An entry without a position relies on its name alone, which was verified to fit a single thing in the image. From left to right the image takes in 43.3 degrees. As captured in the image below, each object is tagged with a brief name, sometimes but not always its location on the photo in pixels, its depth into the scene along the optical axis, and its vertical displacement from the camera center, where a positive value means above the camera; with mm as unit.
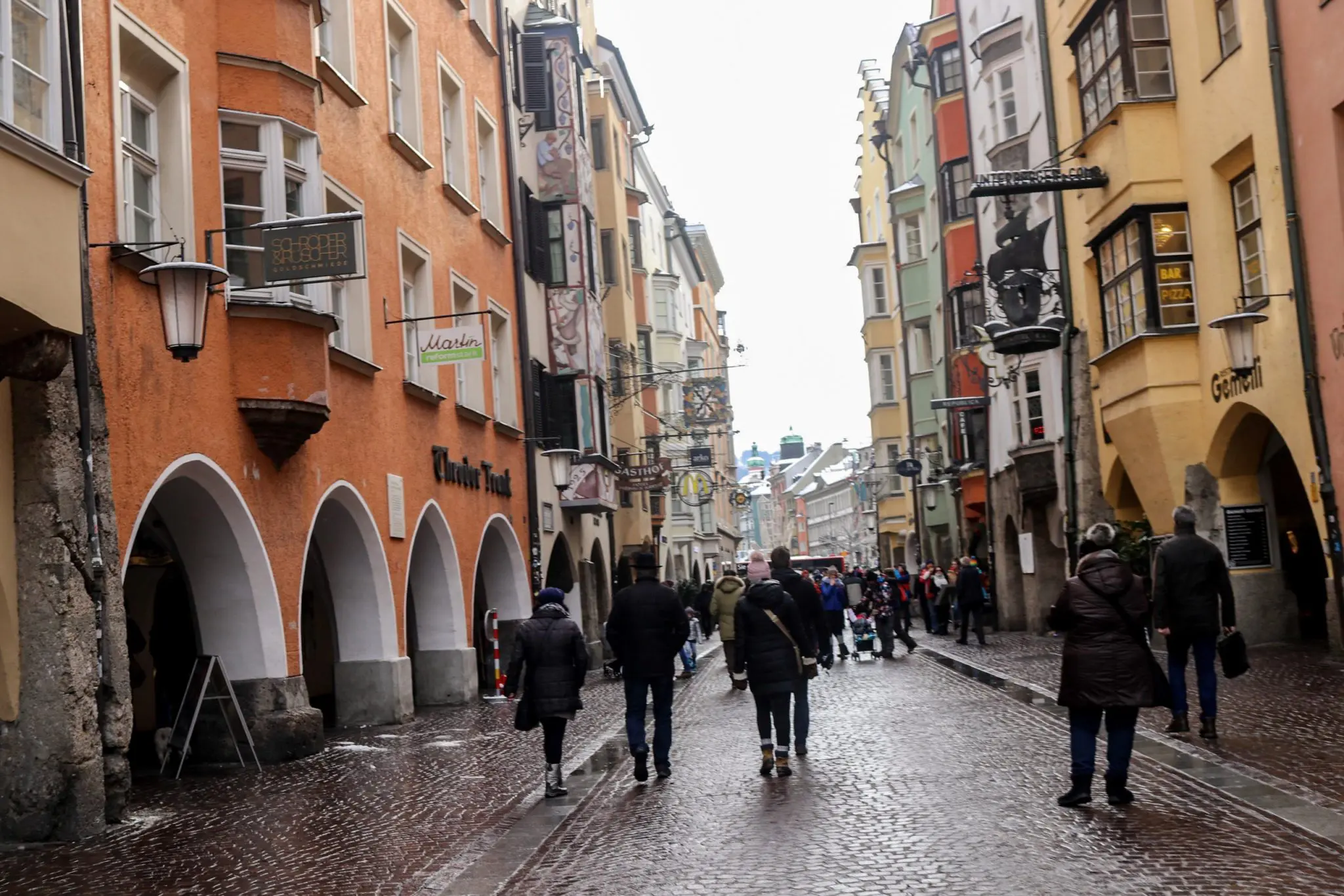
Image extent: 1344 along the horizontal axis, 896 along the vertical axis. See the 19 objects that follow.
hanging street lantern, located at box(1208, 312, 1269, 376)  20000 +2526
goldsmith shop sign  14766 +3209
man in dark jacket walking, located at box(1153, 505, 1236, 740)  13031 -353
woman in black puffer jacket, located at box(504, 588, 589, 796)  12547 -553
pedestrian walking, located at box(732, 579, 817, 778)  13156 -509
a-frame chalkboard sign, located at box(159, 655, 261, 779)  15430 -676
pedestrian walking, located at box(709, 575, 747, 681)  22734 -170
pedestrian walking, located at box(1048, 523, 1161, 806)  10203 -634
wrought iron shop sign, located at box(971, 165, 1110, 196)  24453 +5578
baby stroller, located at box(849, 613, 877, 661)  31531 -1035
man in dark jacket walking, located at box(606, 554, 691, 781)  13289 -420
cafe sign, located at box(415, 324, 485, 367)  20672 +3228
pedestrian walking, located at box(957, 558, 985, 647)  31734 -394
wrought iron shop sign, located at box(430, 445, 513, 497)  23500 +1985
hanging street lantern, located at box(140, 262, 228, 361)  12828 +2443
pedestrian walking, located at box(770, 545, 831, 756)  14141 -125
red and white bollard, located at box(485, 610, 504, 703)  25094 -533
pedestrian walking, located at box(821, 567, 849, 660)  29547 -383
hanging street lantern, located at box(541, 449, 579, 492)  29750 +2360
